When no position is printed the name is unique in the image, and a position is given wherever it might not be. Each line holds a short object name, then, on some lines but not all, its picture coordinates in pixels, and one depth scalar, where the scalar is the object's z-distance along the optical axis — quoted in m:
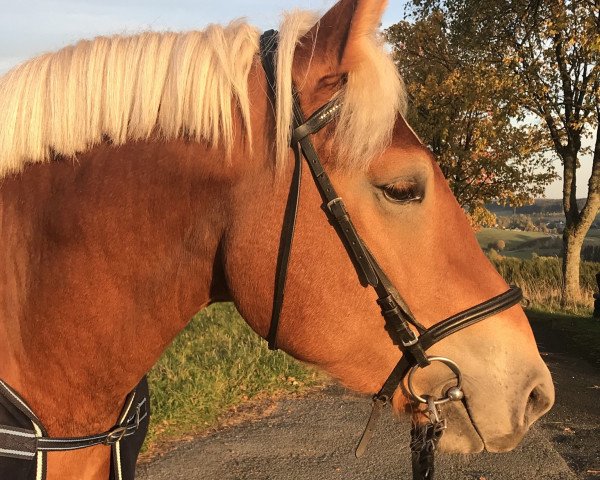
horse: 1.64
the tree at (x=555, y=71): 12.66
